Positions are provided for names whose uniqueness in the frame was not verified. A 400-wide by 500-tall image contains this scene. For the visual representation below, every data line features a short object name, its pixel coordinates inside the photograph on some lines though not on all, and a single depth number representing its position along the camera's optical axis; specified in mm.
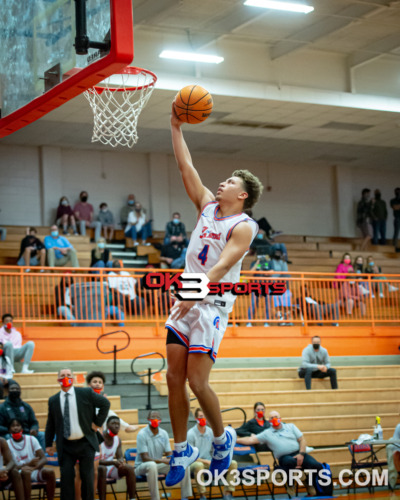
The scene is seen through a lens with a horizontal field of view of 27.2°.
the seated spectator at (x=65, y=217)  21484
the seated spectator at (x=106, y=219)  22375
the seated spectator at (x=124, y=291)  15570
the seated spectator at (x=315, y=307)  17125
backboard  5211
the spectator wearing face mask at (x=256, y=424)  12250
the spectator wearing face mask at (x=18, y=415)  11023
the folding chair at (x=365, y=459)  12384
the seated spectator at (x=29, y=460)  10438
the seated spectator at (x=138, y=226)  22453
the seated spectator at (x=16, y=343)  13734
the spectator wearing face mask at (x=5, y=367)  12617
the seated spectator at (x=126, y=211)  23125
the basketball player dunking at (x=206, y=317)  5227
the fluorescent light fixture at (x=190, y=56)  16891
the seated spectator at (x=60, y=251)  17703
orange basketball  5406
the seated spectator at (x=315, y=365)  14758
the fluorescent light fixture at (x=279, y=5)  15370
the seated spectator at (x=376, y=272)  18106
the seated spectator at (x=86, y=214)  22125
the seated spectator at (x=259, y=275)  16844
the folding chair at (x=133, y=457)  11317
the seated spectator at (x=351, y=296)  17672
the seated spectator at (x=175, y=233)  19844
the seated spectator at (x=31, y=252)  17547
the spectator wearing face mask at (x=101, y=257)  17734
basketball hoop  7773
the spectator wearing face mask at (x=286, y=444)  11836
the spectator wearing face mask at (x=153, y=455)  10938
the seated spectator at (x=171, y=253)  19067
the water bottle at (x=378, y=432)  12641
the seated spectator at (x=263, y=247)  18828
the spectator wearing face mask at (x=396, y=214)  25453
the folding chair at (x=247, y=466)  11641
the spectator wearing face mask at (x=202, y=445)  11375
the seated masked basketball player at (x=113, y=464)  10766
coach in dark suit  9906
